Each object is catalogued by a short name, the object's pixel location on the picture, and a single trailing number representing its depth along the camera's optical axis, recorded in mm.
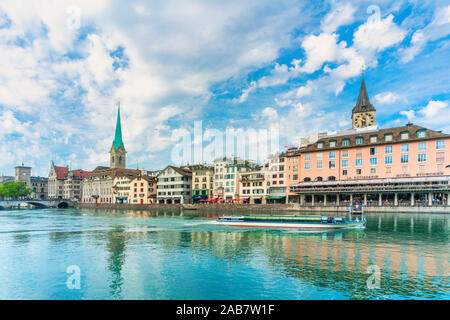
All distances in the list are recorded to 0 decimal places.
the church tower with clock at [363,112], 134062
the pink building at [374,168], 71938
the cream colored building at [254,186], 98812
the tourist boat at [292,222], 43281
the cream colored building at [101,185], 145000
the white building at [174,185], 118375
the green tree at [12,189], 149125
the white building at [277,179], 96312
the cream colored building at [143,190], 129000
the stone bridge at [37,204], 131950
